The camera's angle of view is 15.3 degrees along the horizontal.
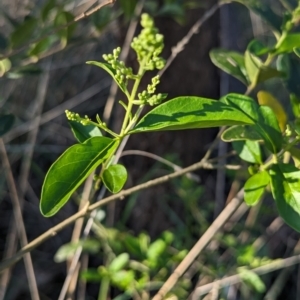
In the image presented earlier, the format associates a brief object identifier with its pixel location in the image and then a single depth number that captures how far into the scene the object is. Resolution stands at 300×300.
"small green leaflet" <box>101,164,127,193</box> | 0.57
